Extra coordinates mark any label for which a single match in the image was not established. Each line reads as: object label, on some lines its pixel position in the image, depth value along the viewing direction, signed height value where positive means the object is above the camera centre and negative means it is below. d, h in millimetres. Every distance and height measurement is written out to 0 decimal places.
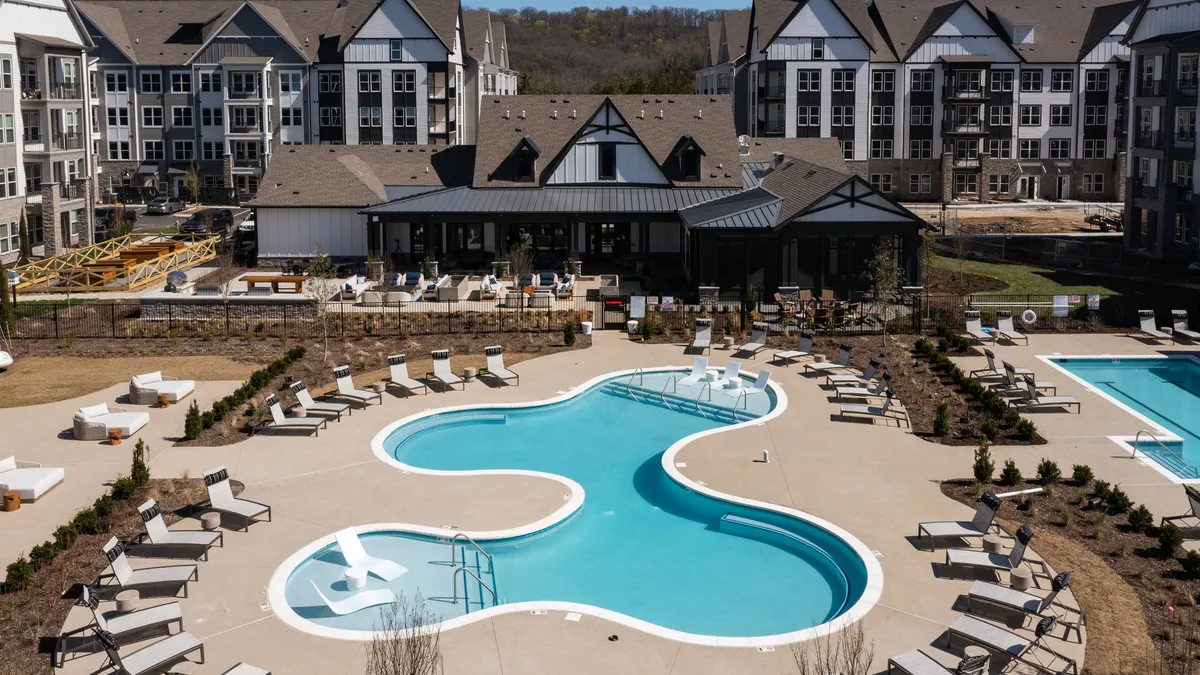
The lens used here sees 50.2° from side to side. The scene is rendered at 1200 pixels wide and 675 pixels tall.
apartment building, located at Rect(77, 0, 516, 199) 80438 +8052
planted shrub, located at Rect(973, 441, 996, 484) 25562 -5263
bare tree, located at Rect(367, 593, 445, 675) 15750 -5969
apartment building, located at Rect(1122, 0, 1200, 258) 56094 +3309
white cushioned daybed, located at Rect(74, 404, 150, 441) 29125 -4934
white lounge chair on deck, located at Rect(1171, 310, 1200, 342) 39656 -3872
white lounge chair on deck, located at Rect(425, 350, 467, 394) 34156 -4486
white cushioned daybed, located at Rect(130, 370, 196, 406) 32312 -4621
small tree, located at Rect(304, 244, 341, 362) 39781 -2590
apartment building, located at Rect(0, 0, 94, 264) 56469 +3609
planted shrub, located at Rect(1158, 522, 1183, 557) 21844 -5734
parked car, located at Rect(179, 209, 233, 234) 66750 -905
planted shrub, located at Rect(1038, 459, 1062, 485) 25625 -5366
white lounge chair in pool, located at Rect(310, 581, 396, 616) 20156 -6277
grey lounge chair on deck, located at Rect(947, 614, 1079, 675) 17859 -6148
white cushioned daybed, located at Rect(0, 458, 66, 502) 24891 -5354
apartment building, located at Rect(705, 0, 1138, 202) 81812 +7332
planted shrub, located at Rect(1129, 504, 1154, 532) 23109 -5689
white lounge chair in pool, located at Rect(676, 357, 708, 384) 35281 -4626
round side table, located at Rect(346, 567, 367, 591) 21156 -6153
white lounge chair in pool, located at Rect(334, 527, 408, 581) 21547 -5969
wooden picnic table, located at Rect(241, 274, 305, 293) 46844 -2758
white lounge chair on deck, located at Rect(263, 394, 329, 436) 29547 -4978
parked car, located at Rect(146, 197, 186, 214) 78250 +3
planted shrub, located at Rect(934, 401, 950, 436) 29484 -5008
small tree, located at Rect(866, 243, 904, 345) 40812 -2611
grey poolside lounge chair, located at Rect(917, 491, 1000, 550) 22344 -5673
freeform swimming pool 20453 -6258
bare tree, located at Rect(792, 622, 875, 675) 16516 -6261
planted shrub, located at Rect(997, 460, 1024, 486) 25750 -5451
